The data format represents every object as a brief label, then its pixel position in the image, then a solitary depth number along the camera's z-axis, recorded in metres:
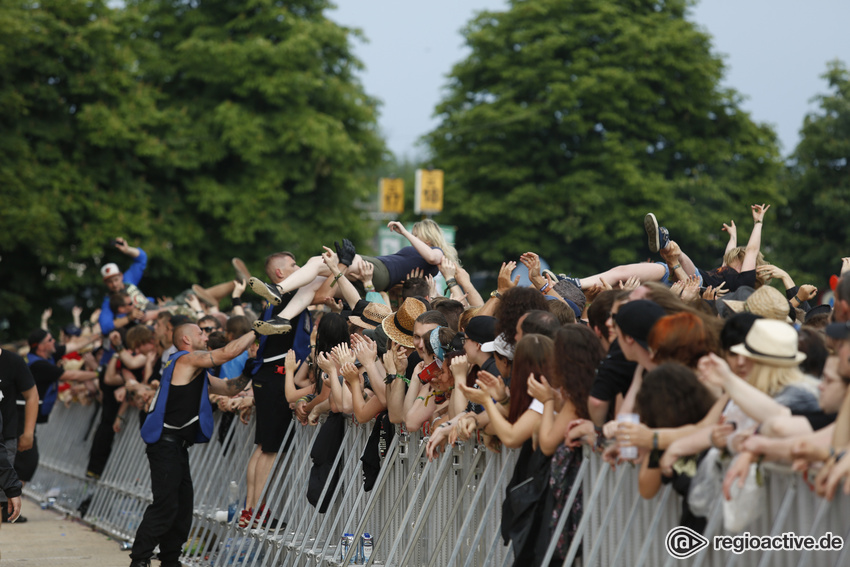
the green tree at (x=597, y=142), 59.72
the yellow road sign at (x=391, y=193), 53.37
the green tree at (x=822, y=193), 59.81
